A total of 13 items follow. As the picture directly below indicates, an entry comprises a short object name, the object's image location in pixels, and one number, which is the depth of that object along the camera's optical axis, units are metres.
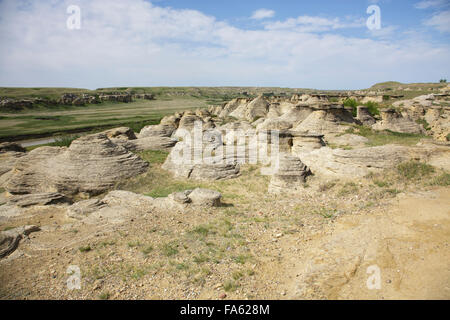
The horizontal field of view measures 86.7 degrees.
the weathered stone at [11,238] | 7.04
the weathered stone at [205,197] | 10.04
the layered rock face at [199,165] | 15.12
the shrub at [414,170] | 10.16
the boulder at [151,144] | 21.36
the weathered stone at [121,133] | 25.00
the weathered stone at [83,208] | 9.93
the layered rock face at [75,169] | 14.43
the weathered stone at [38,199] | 11.50
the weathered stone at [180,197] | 9.87
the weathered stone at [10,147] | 23.23
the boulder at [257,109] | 41.88
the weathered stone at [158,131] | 26.92
